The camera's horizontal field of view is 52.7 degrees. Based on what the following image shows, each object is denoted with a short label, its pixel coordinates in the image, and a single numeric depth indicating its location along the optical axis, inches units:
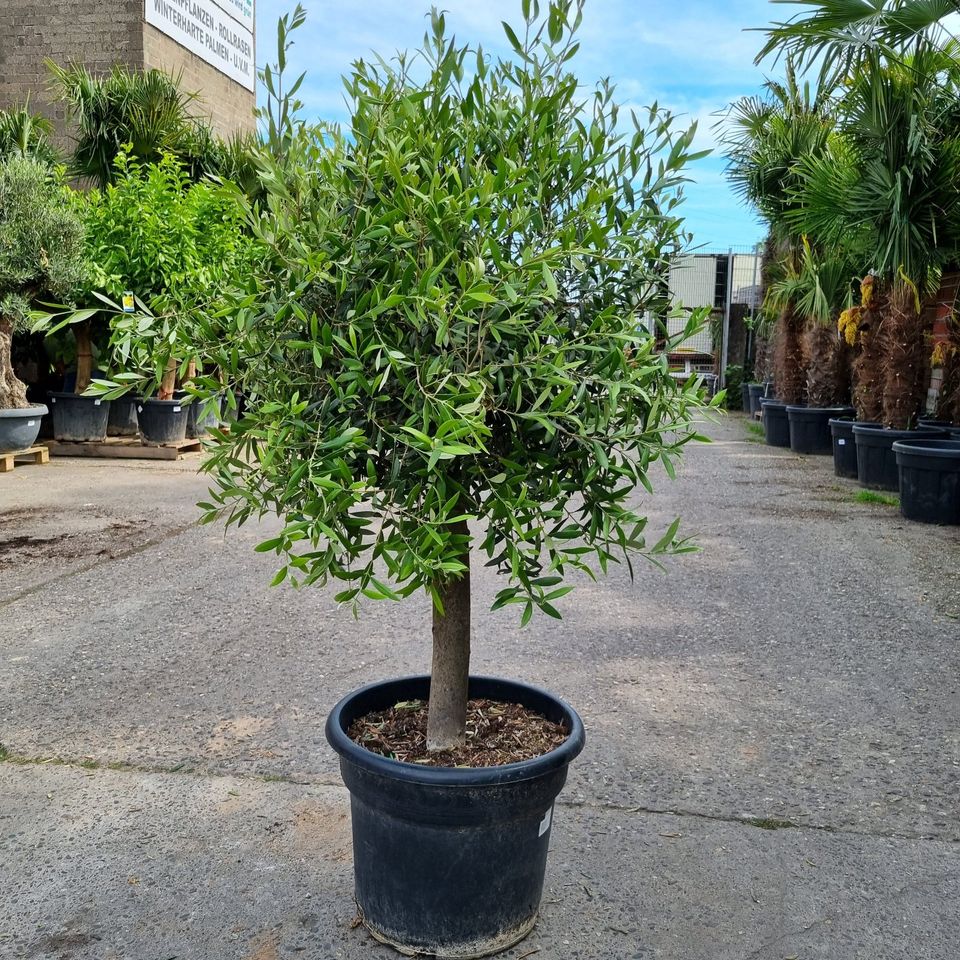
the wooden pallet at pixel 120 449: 486.6
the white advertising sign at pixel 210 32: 660.1
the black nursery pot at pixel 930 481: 328.8
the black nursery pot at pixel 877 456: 405.1
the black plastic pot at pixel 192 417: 527.5
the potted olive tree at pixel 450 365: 85.9
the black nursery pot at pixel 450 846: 94.8
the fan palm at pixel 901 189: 338.6
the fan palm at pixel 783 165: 562.9
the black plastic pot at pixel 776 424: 618.8
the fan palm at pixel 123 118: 529.0
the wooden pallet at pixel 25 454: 431.8
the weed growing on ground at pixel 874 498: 383.8
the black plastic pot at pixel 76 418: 486.6
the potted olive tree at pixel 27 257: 419.5
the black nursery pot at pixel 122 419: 521.7
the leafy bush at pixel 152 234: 453.1
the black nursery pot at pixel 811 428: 562.9
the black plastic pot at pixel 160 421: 490.0
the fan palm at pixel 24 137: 477.5
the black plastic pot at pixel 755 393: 872.9
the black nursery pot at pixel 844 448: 455.5
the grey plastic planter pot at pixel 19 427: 433.7
